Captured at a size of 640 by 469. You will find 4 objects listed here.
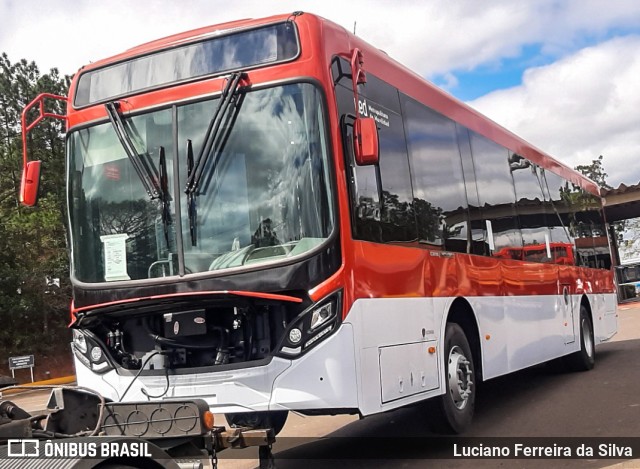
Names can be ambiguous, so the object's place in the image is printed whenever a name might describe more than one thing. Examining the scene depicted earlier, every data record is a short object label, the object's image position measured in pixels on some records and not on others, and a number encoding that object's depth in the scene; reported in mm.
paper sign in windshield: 6191
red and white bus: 5648
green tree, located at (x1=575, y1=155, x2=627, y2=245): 88938
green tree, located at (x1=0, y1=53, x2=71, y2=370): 31484
